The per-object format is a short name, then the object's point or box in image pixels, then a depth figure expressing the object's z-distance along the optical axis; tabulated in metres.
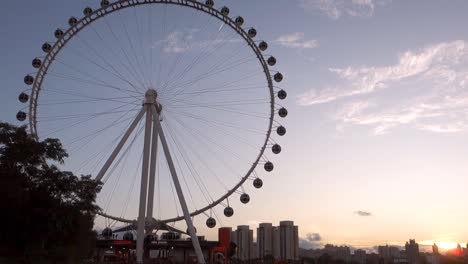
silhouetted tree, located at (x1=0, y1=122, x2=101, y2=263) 26.98
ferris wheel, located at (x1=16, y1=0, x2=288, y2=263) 39.95
